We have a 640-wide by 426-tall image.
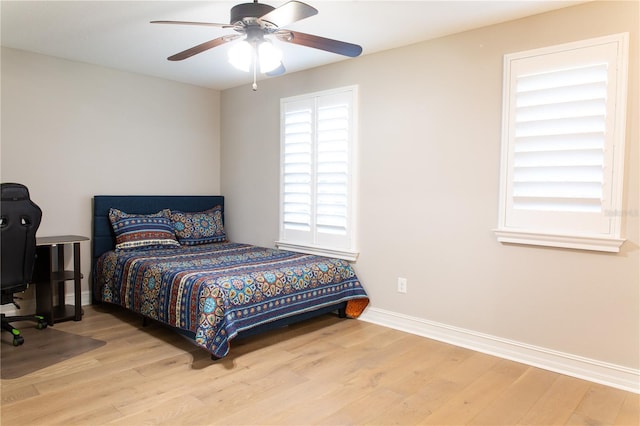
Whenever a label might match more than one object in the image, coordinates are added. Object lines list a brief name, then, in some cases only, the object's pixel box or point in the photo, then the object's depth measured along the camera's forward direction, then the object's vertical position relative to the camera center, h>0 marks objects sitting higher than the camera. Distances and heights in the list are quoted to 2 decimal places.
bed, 2.97 -0.64
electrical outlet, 3.65 -0.76
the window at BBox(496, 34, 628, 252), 2.60 +0.31
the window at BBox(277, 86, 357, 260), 3.96 +0.18
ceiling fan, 2.15 +0.85
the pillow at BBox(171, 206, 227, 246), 4.61 -0.39
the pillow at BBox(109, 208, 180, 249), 4.18 -0.39
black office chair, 3.00 -0.35
